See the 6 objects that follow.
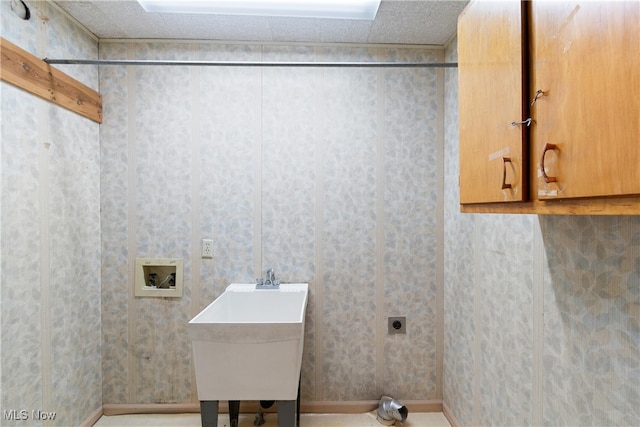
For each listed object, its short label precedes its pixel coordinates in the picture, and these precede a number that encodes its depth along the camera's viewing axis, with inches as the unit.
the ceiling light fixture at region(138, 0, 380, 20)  72.4
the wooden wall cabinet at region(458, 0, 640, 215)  23.1
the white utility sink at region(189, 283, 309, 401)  55.4
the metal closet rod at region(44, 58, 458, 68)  64.8
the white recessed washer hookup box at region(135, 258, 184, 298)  86.0
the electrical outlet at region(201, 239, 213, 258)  86.2
